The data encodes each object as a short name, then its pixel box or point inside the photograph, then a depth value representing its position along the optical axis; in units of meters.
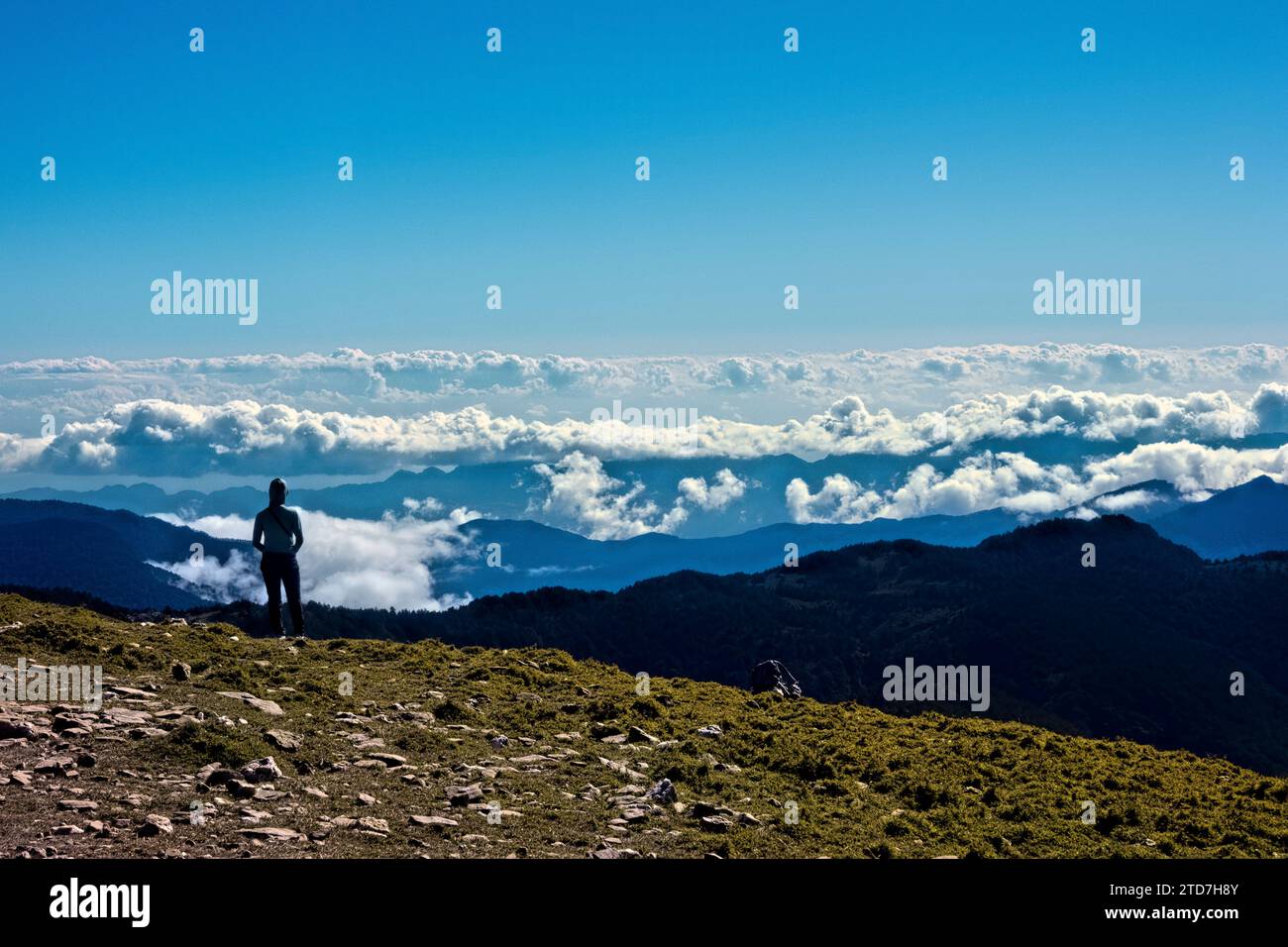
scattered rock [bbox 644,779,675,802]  20.44
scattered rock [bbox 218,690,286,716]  23.22
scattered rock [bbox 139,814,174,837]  15.77
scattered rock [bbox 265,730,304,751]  20.58
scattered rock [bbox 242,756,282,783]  18.78
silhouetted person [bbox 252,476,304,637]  29.86
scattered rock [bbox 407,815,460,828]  17.81
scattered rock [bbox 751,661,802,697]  43.78
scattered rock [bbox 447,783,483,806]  19.22
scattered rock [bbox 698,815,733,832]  19.00
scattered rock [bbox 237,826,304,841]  16.23
